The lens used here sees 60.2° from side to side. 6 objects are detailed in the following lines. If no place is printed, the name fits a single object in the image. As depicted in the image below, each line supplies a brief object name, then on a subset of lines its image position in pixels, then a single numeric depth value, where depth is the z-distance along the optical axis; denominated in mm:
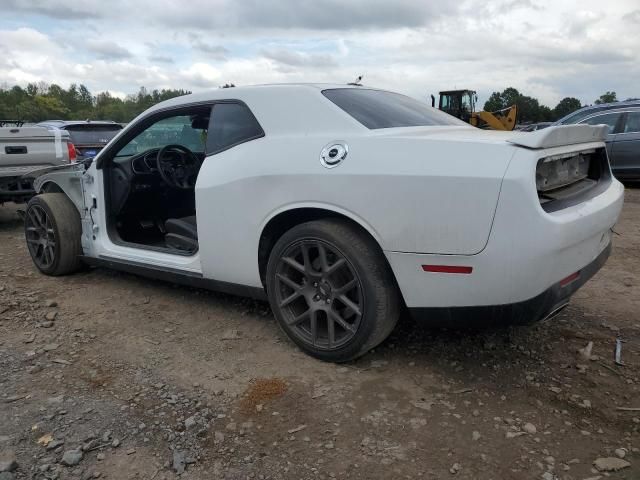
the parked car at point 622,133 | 9539
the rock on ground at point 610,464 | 2186
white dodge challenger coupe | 2457
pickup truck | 6953
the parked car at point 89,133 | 10039
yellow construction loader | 19953
